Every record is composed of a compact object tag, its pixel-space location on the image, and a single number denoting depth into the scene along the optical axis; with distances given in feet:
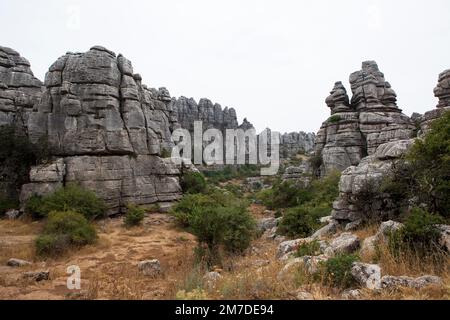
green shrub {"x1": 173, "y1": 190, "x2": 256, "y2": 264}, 35.42
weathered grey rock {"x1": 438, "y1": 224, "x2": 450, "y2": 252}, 19.30
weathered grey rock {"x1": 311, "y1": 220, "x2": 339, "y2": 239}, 37.42
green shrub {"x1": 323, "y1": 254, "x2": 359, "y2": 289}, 17.16
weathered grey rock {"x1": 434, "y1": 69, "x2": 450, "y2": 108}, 81.87
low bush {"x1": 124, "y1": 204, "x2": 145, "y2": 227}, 58.29
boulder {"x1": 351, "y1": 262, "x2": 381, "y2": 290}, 15.75
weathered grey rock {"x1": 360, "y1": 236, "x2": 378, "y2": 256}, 22.36
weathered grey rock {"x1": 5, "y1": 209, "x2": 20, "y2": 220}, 59.90
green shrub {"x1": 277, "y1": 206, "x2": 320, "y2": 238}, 45.09
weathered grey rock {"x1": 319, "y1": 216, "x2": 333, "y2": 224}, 45.49
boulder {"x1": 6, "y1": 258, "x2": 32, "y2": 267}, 33.71
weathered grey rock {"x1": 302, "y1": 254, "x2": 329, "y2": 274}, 18.81
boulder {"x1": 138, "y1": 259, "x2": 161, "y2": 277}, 30.00
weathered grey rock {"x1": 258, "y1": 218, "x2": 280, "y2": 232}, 60.70
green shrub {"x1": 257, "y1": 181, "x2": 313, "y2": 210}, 84.84
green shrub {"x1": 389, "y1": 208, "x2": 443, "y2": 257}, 19.88
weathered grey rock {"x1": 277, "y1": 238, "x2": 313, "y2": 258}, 29.78
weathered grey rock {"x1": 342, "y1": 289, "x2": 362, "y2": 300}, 14.96
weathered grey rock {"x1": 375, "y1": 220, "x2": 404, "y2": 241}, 23.07
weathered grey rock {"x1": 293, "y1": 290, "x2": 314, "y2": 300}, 14.98
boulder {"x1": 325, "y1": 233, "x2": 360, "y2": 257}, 24.49
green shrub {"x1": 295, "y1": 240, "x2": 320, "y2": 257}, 25.04
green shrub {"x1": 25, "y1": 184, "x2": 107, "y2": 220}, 55.52
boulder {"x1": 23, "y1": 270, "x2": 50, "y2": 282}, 28.02
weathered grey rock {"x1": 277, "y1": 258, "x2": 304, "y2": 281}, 18.63
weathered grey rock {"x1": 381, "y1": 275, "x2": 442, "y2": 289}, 15.07
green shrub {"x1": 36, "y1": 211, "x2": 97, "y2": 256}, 38.01
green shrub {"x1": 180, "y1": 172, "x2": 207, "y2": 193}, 77.15
